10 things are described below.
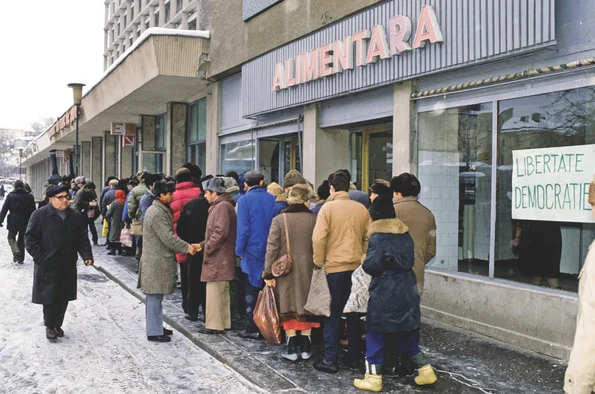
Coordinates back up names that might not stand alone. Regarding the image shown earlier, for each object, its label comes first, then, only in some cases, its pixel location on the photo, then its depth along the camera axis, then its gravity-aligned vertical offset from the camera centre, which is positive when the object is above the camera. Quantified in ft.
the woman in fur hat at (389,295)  16.12 -3.05
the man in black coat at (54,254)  21.66 -2.66
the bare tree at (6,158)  353.72 +16.33
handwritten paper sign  19.67 +0.08
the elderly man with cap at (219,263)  22.21 -3.02
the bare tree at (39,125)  357.80 +36.08
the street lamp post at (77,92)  70.33 +10.92
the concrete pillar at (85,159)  118.37 +5.01
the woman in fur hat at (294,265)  18.88 -2.60
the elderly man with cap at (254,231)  21.48 -1.73
